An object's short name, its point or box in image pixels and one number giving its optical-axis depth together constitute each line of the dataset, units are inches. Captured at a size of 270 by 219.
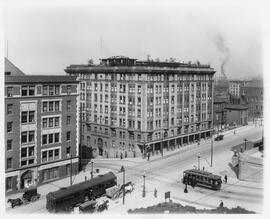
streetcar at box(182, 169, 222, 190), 2006.6
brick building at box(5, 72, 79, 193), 2016.5
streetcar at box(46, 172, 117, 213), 1689.2
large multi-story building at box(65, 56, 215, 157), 3115.2
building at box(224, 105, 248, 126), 4778.5
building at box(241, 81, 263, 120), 5359.3
